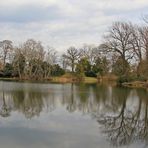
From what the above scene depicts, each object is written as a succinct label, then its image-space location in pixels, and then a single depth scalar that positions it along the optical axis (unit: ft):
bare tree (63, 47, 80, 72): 231.91
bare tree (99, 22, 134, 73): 162.09
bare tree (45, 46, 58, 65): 213.79
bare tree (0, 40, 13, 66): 209.05
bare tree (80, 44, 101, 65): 226.99
